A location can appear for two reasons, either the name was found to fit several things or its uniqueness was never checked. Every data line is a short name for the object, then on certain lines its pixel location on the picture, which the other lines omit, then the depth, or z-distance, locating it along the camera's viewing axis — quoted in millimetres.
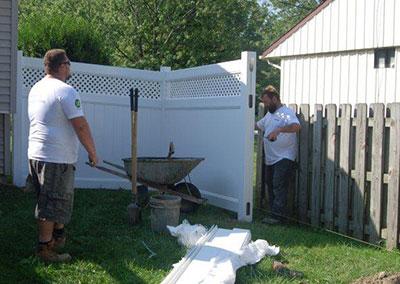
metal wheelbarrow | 7137
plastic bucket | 6320
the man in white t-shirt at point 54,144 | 4883
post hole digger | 6593
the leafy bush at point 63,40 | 10141
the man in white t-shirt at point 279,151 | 7234
